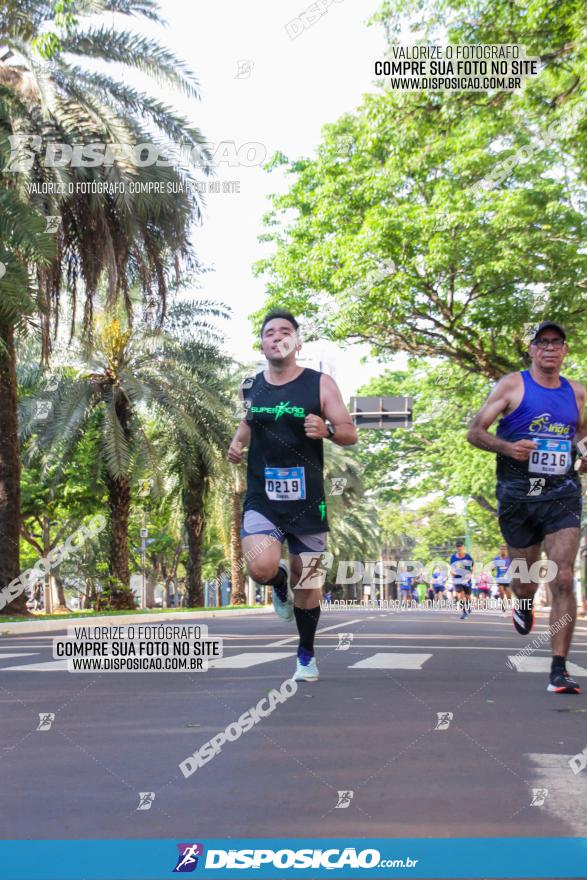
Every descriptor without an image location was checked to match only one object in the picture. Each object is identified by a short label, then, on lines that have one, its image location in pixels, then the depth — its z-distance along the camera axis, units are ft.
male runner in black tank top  22.75
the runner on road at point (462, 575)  80.86
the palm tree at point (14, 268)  54.54
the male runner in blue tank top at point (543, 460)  22.93
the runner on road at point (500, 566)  99.19
